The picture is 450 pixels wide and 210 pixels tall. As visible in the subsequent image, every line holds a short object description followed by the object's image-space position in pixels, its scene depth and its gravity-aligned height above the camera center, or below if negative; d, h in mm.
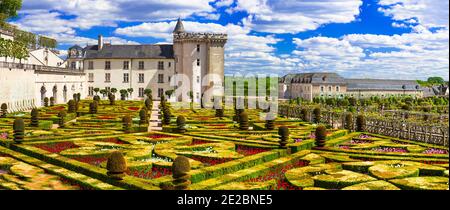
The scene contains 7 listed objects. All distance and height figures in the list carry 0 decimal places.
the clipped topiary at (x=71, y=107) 30577 -712
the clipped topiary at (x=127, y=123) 20781 -1180
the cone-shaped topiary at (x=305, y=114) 28109 -1002
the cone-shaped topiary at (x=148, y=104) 36634 -591
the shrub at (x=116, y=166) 10938 -1627
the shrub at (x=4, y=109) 27006 -775
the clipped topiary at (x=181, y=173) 9914 -1622
